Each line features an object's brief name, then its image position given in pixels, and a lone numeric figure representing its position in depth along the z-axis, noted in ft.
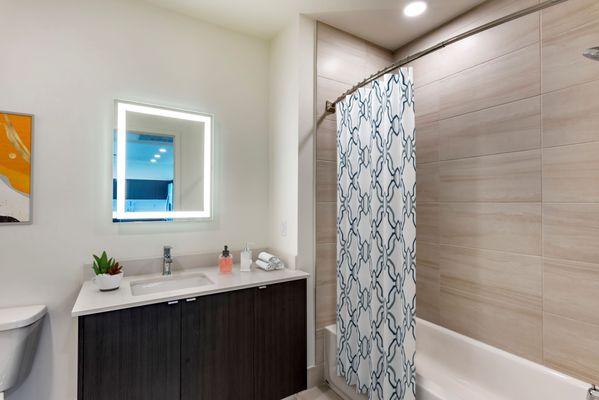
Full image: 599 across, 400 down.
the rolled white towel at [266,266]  6.49
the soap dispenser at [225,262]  6.27
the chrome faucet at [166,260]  6.09
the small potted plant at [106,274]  5.08
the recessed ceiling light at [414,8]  6.13
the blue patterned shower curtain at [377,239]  4.88
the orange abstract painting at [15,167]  5.07
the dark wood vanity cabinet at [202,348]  4.42
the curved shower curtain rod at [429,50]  3.61
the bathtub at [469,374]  4.80
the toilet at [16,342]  4.37
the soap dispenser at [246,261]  6.51
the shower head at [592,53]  3.34
